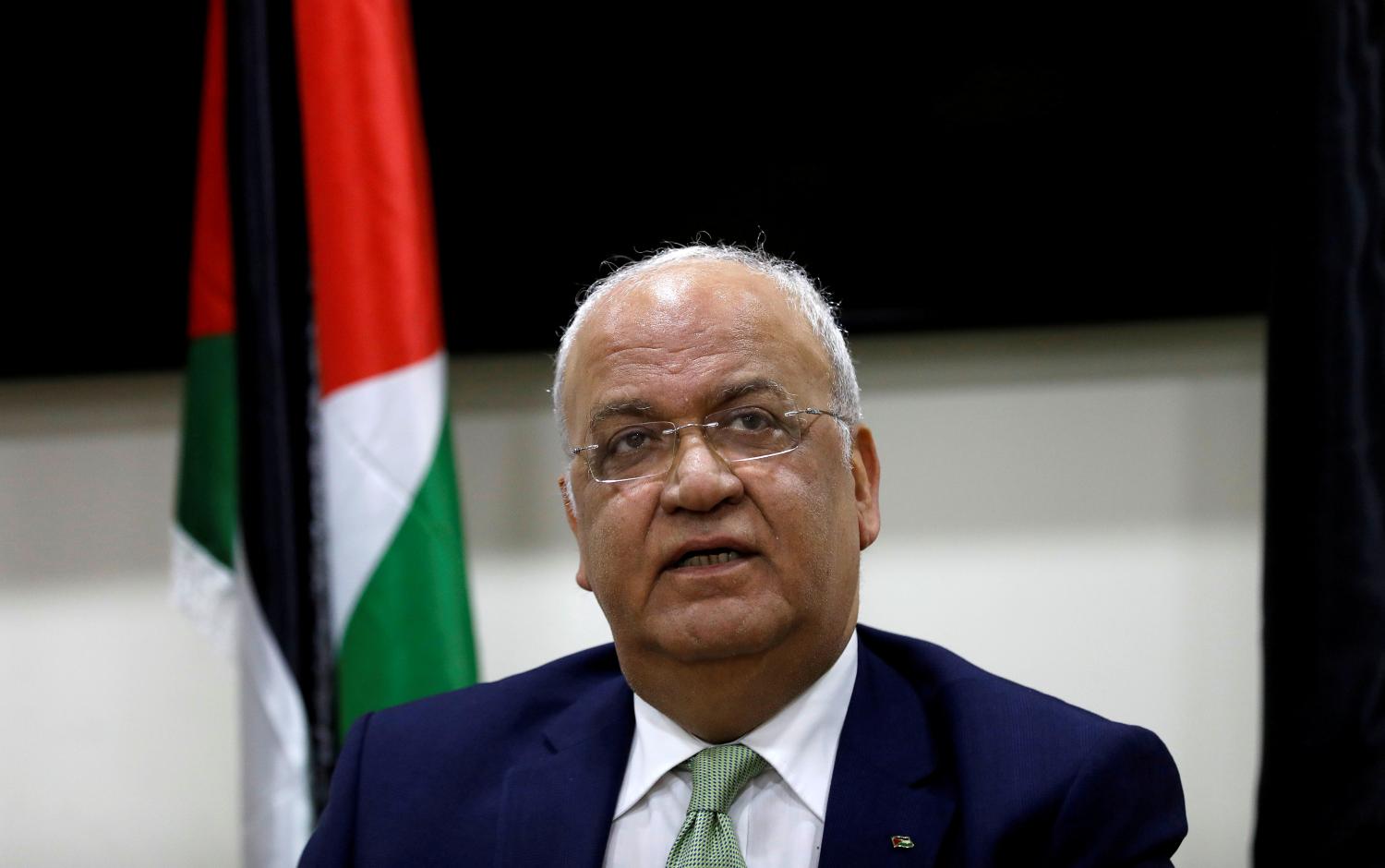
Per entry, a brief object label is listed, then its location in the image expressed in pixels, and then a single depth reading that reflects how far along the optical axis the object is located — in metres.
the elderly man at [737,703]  2.80
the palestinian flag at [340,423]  4.62
